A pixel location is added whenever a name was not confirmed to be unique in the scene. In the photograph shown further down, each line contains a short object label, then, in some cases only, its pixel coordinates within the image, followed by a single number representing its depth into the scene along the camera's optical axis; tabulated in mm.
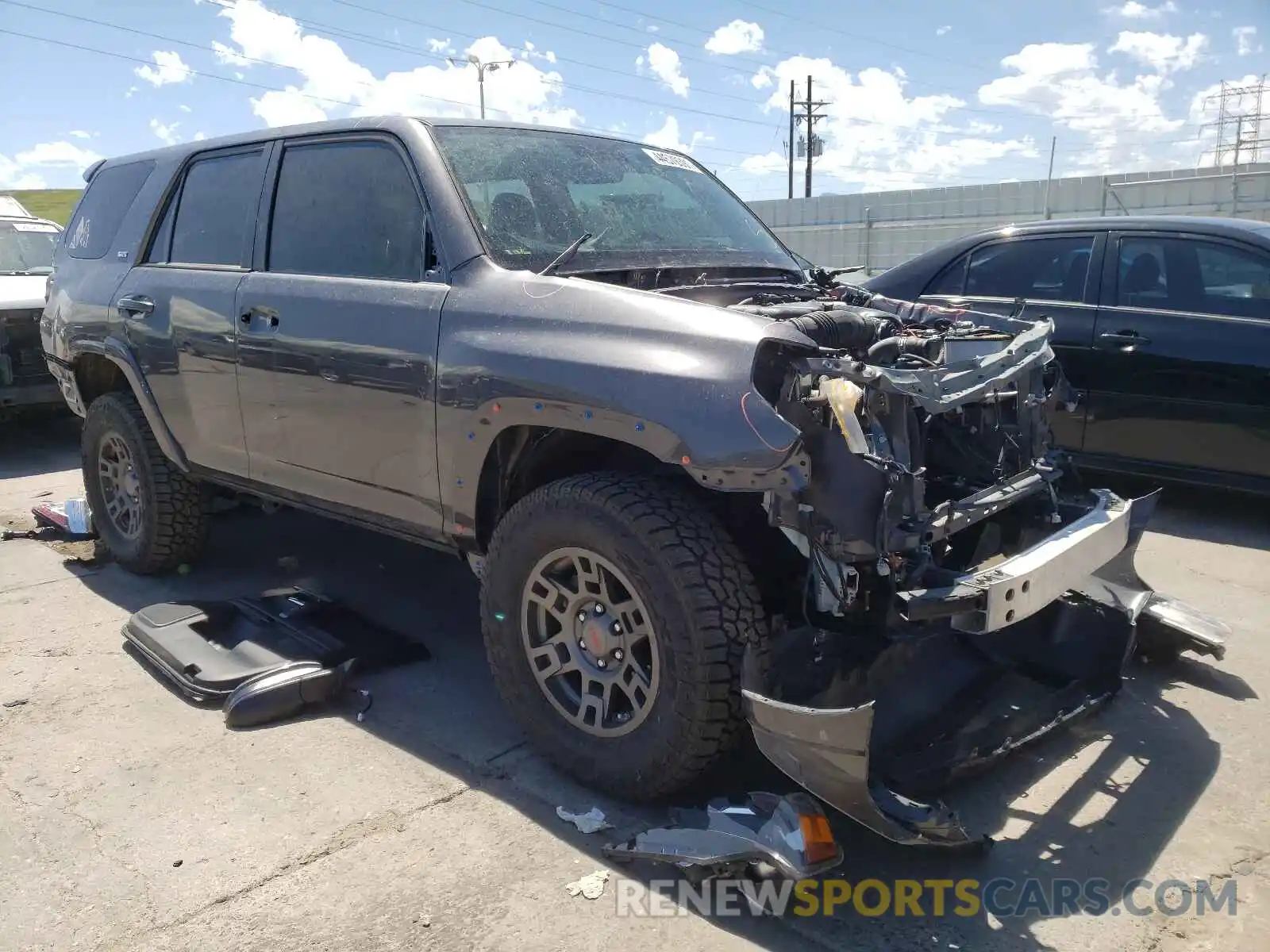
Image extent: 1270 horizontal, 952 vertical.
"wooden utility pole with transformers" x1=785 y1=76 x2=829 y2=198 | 43969
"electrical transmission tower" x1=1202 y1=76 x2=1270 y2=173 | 25141
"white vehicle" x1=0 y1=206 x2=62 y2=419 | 7980
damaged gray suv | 2551
